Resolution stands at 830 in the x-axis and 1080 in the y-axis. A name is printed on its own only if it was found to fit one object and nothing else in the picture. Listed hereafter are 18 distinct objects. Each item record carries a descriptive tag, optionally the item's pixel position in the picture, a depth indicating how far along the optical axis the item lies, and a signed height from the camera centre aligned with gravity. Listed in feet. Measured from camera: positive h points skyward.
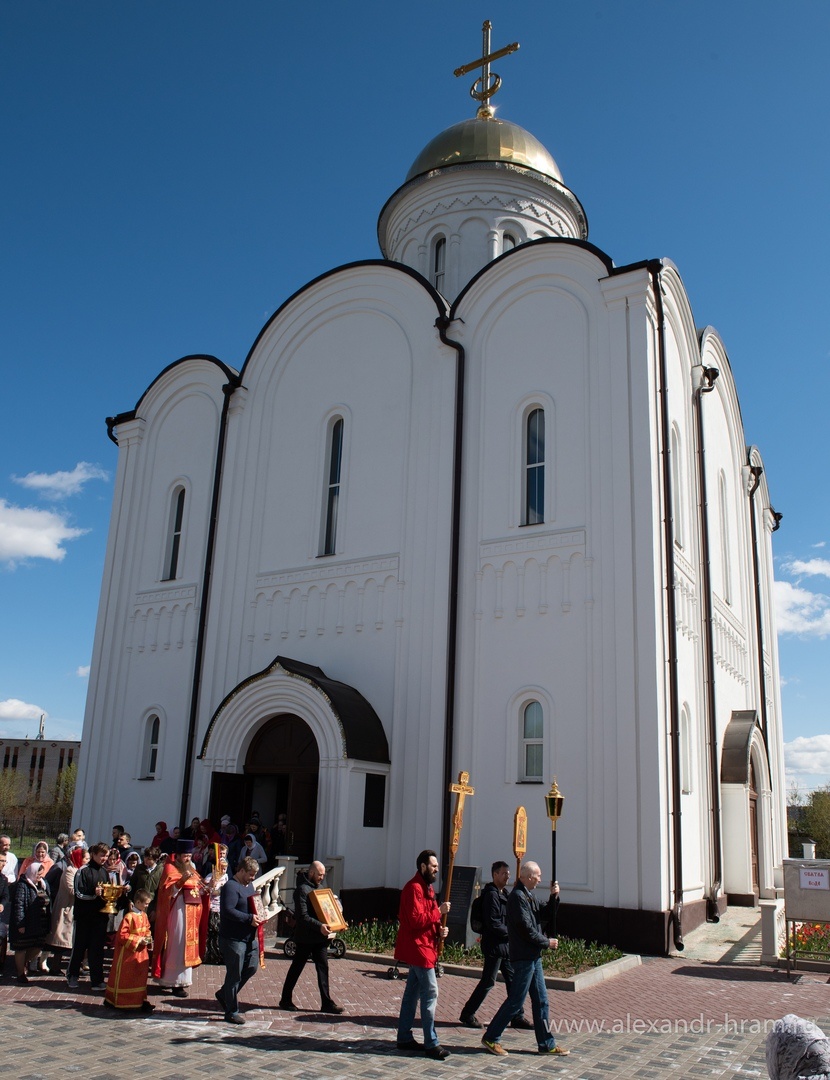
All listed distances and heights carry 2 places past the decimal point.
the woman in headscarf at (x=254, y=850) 43.50 -2.31
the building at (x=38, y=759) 202.39 +6.43
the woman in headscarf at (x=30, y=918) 31.35 -4.20
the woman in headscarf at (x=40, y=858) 32.60 -2.35
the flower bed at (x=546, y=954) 36.22 -5.63
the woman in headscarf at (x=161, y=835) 49.62 -2.09
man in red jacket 24.03 -3.78
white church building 46.80 +12.77
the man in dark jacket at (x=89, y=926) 31.45 -4.37
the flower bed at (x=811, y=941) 38.04 -4.72
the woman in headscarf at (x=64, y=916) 32.53 -4.26
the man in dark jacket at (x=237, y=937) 27.12 -3.96
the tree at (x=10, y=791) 169.62 -0.53
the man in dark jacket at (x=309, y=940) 27.81 -3.99
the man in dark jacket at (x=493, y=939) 26.58 -3.55
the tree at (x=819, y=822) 132.57 +0.21
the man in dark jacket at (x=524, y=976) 24.26 -4.18
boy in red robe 27.94 -5.13
